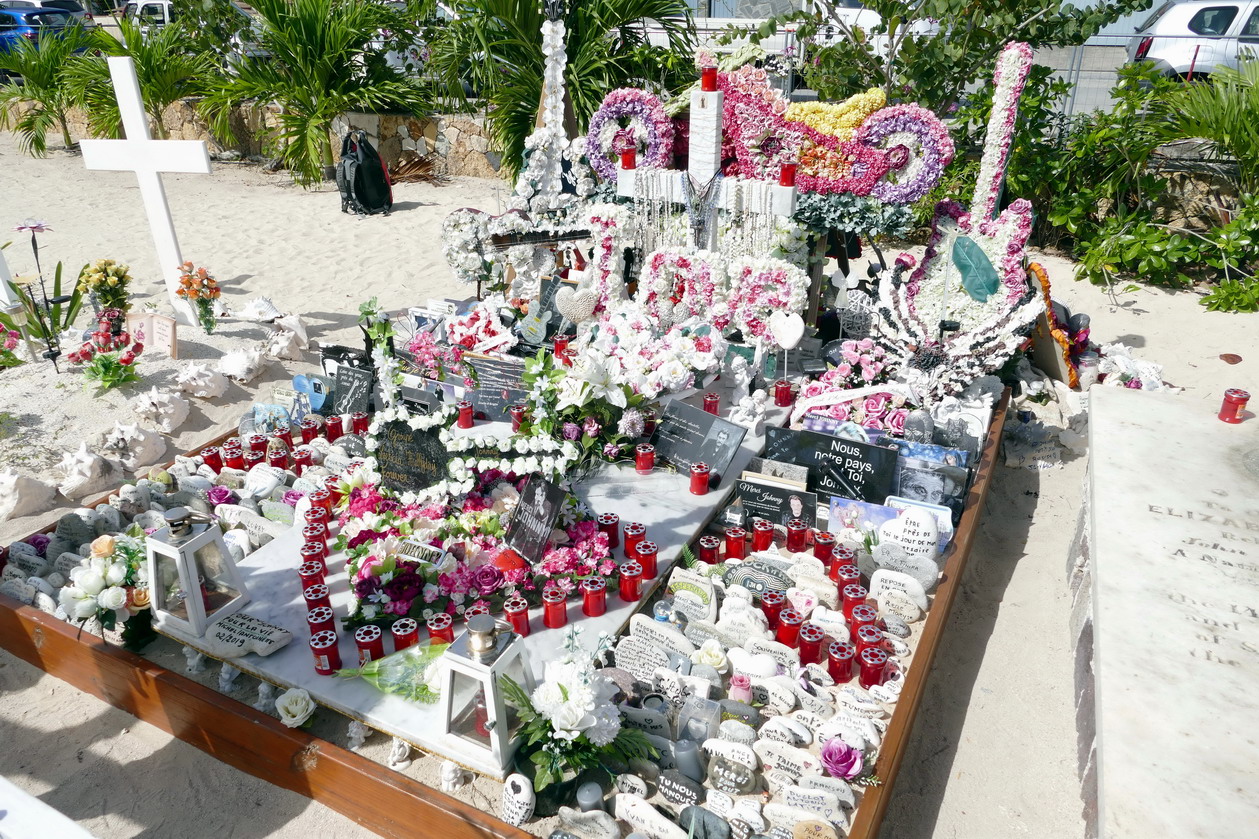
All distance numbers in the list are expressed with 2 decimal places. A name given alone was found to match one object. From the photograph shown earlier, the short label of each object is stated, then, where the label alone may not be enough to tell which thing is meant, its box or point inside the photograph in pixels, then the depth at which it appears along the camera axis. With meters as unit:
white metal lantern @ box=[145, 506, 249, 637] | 3.71
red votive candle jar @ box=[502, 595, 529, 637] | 3.82
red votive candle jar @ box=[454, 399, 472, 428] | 5.70
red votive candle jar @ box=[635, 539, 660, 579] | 4.20
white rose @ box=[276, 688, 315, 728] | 3.44
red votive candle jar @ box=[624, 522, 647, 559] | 4.32
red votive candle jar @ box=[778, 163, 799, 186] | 5.96
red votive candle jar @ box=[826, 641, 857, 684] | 3.72
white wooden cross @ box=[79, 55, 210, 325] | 6.96
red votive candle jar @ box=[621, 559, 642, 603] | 4.08
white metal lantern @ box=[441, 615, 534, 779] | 3.02
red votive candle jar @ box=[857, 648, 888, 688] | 3.64
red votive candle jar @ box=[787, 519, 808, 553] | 4.61
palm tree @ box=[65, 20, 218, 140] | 12.39
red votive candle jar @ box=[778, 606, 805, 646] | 3.89
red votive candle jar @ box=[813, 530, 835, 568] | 4.46
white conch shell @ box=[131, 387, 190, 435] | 6.07
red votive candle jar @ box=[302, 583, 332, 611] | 3.82
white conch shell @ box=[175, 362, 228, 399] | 6.44
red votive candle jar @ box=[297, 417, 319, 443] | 5.67
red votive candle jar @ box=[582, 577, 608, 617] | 3.98
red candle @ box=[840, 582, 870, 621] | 3.99
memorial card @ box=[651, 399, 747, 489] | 5.05
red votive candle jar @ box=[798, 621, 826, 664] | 3.80
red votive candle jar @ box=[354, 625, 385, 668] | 3.67
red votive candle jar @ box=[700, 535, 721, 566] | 4.50
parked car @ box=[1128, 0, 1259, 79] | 10.73
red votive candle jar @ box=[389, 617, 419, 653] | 3.72
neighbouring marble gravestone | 2.57
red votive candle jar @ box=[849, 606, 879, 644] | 3.97
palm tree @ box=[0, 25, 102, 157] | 14.43
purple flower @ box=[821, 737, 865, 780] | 3.21
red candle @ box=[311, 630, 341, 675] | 3.60
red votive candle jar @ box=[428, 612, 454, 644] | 3.71
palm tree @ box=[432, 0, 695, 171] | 9.96
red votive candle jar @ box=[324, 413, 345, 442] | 5.68
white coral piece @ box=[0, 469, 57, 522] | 5.07
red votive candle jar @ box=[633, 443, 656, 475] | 5.18
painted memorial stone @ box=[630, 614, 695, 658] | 3.86
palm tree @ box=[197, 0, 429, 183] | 12.05
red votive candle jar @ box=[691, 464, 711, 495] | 4.93
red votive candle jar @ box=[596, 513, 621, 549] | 4.41
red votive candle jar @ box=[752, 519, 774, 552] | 4.64
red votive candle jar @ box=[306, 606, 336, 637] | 3.66
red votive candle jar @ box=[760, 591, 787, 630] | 4.04
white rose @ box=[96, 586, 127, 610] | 3.88
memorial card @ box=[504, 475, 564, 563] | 4.12
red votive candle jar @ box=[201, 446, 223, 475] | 5.46
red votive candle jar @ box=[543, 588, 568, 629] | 3.92
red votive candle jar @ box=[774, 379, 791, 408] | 6.09
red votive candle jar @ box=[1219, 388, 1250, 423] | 4.47
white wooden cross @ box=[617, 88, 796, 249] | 6.08
